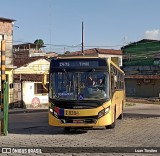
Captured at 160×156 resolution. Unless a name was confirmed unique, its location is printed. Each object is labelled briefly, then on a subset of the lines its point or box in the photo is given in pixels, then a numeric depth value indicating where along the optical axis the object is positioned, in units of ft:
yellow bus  48.37
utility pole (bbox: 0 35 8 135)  45.55
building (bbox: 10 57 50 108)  114.62
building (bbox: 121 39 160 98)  200.54
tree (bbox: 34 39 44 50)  295.50
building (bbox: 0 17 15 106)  124.77
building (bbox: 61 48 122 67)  223.71
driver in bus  49.11
